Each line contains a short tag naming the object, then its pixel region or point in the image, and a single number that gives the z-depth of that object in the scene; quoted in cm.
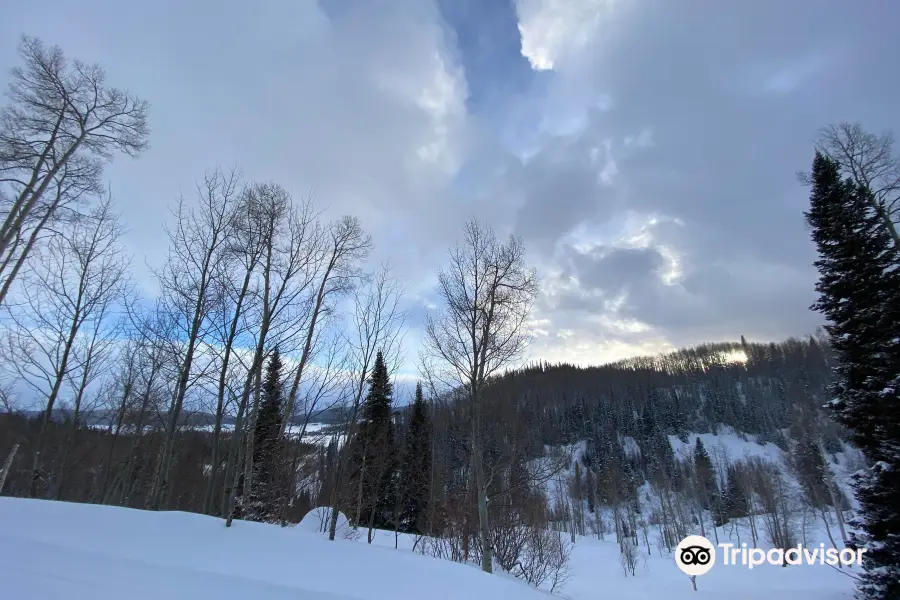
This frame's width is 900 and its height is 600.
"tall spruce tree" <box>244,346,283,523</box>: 1133
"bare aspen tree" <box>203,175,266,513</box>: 964
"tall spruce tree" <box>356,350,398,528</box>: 1617
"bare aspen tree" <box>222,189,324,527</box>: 846
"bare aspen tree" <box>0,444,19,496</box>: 902
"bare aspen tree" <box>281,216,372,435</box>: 1075
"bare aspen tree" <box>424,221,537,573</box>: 1080
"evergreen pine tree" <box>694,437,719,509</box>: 5725
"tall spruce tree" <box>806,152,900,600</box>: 1037
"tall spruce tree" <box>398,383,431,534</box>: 2586
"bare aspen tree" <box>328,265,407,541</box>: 1209
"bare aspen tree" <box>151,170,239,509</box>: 948
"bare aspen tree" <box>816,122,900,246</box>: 1264
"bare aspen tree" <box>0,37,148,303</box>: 993
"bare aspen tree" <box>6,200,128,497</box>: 1219
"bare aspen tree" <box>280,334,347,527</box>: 1141
